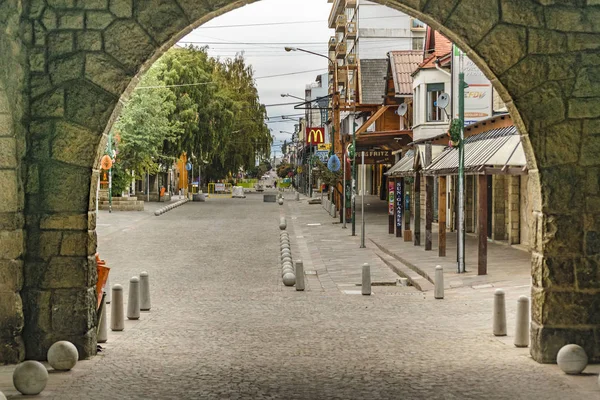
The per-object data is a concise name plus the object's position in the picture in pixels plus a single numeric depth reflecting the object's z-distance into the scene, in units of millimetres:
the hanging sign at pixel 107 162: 39406
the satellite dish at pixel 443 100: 26188
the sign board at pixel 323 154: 63562
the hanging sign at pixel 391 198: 29955
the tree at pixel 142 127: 49062
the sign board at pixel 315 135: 63206
